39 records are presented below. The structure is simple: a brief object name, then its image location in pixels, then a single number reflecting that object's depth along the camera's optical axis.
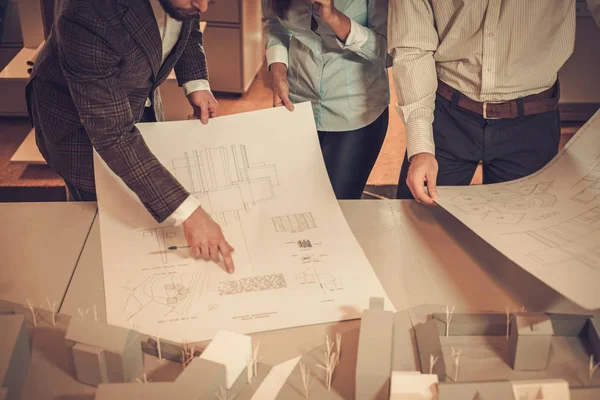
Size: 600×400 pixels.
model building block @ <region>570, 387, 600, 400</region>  0.83
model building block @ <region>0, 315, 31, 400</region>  0.83
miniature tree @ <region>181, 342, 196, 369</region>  0.92
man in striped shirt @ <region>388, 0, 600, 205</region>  1.25
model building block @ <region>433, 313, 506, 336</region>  0.99
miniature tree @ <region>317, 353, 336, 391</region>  0.90
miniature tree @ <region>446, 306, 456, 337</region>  0.98
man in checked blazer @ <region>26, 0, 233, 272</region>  1.07
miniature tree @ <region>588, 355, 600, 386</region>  0.90
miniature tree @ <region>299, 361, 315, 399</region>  0.89
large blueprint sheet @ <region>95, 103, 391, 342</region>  1.05
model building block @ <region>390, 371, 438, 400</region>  0.81
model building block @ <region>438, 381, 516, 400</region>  0.79
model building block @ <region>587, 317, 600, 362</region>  0.94
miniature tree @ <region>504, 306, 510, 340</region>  0.98
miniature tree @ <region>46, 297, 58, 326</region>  1.00
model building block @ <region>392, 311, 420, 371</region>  0.89
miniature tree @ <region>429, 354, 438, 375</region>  0.87
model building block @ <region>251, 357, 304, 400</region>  0.88
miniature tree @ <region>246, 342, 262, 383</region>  0.90
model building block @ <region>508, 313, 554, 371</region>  0.91
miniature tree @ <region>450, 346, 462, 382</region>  0.90
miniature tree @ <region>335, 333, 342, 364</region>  0.94
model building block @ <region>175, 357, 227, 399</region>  0.80
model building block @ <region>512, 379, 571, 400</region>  0.80
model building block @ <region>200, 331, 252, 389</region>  0.86
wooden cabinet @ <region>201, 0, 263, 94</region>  3.42
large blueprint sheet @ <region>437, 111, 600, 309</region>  0.98
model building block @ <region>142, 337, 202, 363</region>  0.93
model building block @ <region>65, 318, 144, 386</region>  0.86
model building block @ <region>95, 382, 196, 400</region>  0.78
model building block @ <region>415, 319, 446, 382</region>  0.88
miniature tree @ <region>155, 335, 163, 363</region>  0.92
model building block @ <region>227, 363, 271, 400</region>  0.87
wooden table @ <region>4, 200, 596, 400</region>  0.92
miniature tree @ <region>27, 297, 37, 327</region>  0.99
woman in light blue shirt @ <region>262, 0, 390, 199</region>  1.42
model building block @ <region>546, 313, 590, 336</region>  0.98
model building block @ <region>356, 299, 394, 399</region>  0.84
